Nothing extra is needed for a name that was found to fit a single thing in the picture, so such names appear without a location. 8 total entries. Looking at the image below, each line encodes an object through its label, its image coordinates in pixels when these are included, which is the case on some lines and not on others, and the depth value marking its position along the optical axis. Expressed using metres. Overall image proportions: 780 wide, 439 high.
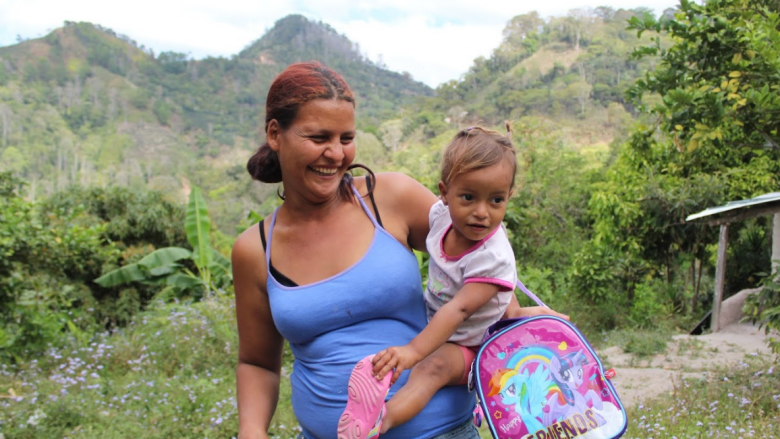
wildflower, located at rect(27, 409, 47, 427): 4.56
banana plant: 9.14
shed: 7.29
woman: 1.70
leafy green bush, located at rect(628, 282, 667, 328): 9.76
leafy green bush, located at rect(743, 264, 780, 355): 4.95
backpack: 1.59
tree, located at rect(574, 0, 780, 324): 6.51
